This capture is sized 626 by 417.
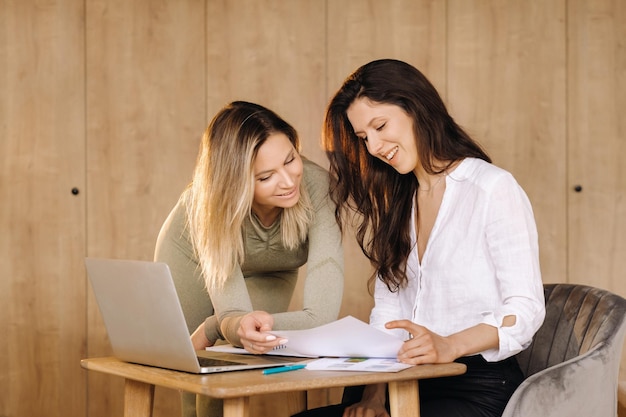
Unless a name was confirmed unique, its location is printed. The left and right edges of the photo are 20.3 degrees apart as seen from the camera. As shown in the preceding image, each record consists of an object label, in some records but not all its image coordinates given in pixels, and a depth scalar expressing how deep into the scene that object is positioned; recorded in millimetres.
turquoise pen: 4239
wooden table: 4068
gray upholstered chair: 4474
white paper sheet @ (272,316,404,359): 4298
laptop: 4245
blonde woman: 4781
